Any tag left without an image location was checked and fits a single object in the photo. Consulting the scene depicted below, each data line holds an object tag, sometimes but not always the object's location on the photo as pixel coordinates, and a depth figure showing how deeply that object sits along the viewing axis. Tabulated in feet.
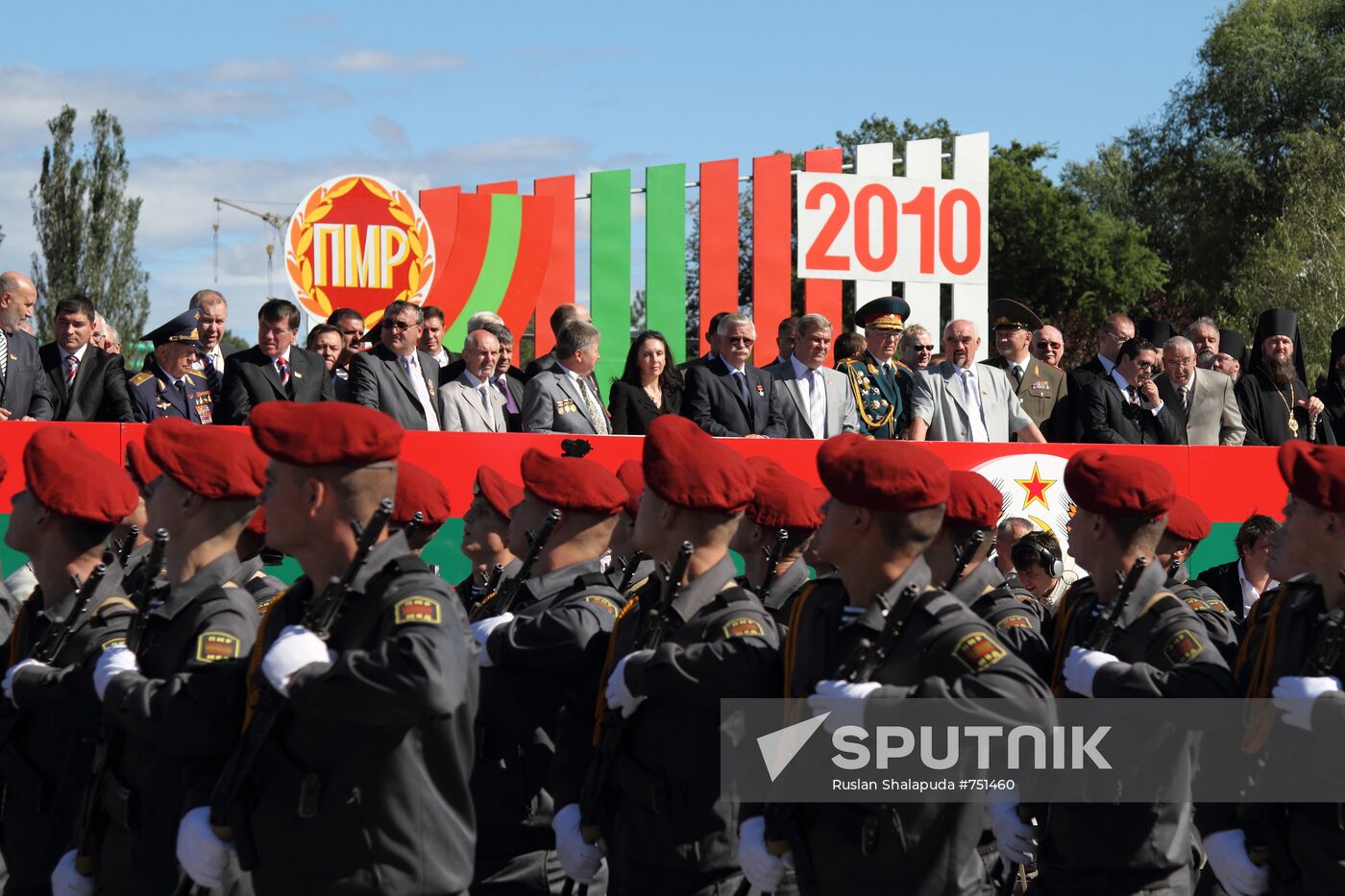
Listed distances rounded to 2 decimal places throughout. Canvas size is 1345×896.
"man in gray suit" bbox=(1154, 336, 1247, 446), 39.34
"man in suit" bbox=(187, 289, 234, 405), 33.17
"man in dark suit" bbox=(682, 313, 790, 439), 34.47
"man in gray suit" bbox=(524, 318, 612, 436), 32.78
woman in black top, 34.53
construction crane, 193.43
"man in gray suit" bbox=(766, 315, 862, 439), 35.53
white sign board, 74.02
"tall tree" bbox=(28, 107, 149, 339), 167.53
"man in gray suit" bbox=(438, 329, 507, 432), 33.04
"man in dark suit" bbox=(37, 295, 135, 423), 32.12
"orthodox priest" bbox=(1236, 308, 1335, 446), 40.60
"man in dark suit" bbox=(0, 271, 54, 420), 31.63
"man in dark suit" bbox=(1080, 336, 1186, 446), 37.47
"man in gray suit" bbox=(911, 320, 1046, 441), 36.27
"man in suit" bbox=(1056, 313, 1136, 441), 37.93
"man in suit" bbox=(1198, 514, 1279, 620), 29.66
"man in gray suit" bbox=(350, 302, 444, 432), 32.83
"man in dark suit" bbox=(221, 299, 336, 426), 32.14
